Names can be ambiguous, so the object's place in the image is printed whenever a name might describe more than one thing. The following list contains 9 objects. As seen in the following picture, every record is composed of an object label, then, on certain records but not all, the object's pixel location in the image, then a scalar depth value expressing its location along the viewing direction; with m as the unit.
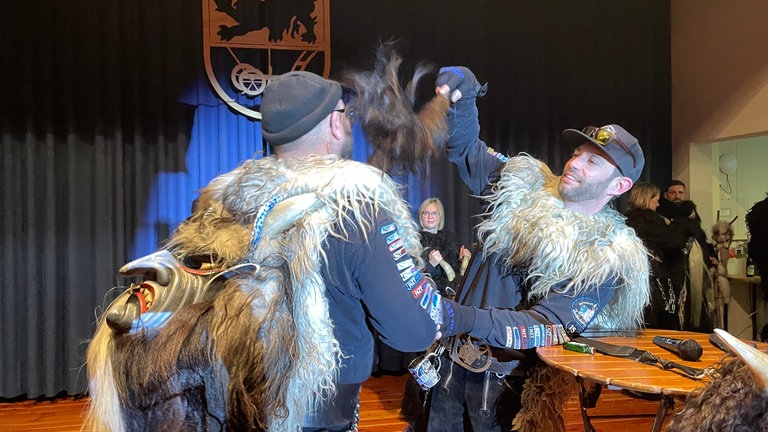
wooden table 1.44
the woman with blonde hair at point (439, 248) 3.92
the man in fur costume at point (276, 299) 1.08
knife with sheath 1.55
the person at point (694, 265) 4.00
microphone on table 1.68
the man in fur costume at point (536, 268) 1.68
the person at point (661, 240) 3.88
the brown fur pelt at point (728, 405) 0.98
